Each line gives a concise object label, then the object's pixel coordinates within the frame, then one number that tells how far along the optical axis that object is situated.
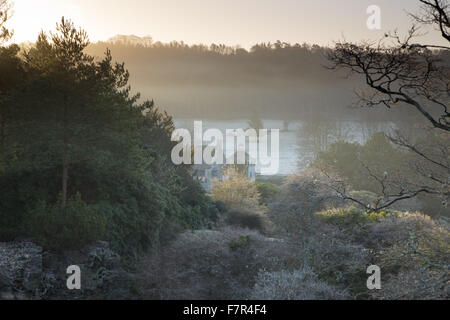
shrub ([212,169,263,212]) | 35.41
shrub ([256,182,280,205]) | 43.16
